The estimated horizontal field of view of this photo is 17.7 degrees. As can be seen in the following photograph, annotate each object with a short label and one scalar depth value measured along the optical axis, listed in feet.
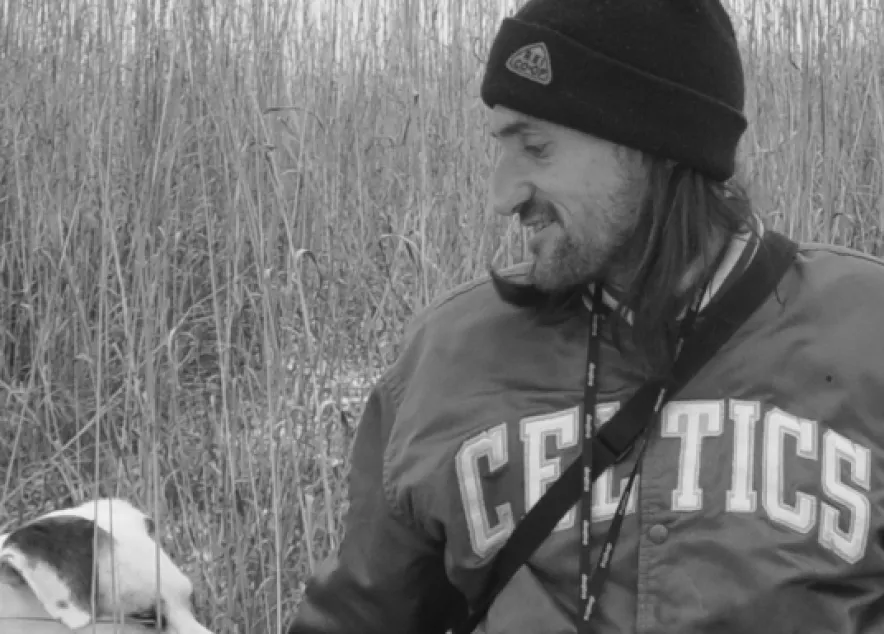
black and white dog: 8.95
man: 7.77
